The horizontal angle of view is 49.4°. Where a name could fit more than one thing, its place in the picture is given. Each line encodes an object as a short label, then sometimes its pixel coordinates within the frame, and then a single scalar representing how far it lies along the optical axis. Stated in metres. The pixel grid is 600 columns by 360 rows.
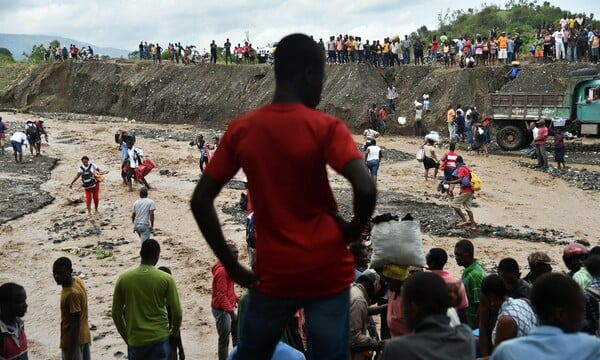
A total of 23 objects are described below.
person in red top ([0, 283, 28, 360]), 4.86
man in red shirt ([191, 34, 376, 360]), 2.57
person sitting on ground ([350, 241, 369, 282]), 2.96
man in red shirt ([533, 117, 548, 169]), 20.20
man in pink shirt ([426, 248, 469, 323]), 4.22
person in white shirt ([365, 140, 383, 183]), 16.53
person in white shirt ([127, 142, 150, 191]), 18.47
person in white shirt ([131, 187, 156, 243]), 11.49
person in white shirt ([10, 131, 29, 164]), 23.78
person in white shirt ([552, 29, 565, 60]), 28.28
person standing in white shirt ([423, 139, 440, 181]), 17.53
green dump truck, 22.44
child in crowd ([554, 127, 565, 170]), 20.11
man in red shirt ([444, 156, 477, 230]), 12.93
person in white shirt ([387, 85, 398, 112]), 32.31
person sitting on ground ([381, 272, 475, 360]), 2.76
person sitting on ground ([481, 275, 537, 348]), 4.00
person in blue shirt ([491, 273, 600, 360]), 2.64
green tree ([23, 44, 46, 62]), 54.84
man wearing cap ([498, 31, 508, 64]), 30.36
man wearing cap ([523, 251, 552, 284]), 5.43
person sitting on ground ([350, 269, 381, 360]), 4.27
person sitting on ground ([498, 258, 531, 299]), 5.08
